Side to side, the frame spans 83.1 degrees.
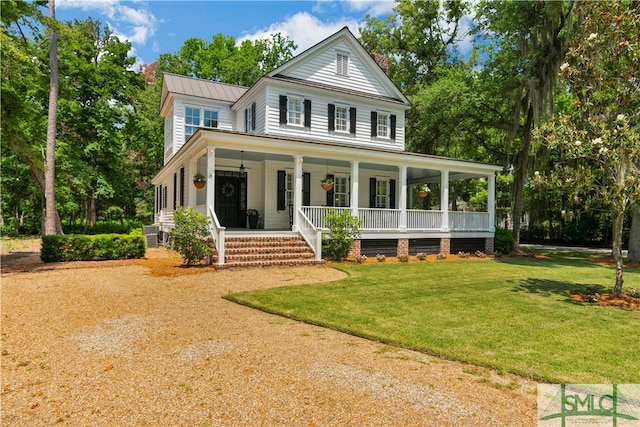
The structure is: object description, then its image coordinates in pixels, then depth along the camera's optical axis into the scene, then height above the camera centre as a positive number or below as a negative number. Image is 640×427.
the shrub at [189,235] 10.41 -0.67
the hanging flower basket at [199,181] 12.52 +1.10
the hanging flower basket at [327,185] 14.42 +1.18
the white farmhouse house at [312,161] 12.82 +2.21
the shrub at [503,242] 17.33 -1.23
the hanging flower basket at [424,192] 16.38 +1.07
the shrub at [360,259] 12.82 -1.60
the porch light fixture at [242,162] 14.11 +2.16
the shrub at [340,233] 12.70 -0.66
